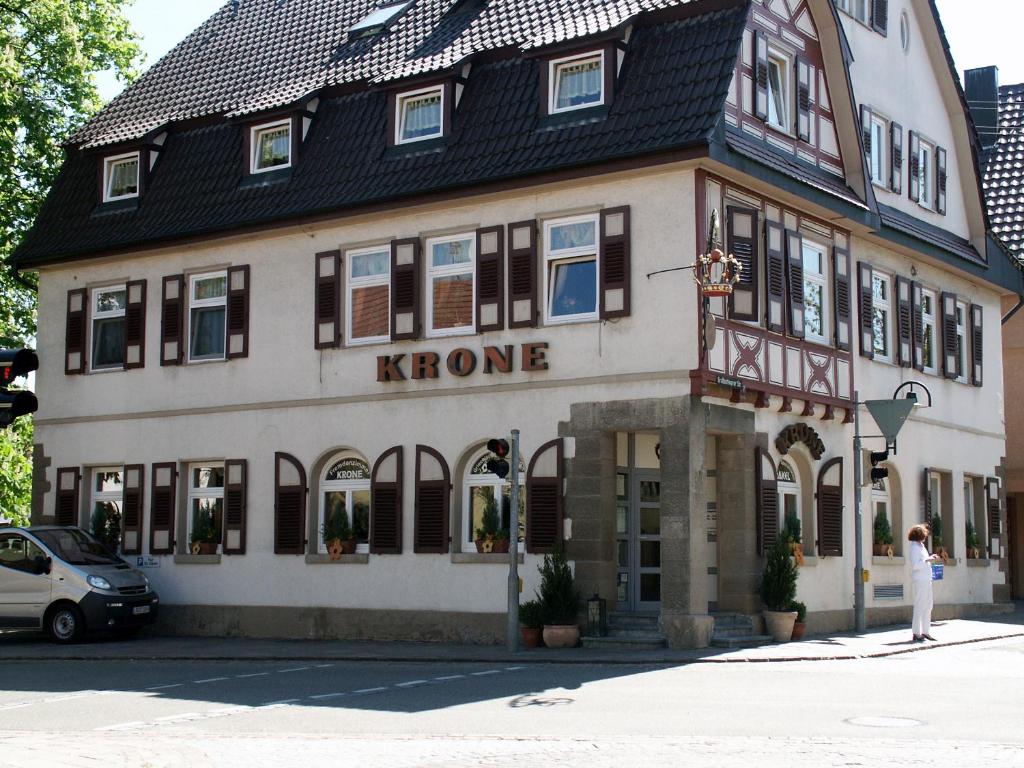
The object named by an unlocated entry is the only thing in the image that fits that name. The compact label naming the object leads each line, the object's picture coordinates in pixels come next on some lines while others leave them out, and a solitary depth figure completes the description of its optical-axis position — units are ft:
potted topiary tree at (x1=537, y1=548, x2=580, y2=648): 72.64
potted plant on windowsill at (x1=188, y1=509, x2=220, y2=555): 89.86
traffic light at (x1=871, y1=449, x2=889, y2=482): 80.48
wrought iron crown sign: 68.69
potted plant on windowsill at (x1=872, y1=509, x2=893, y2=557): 88.79
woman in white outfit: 74.74
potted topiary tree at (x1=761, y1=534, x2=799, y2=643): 75.00
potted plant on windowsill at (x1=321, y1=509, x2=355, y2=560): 83.97
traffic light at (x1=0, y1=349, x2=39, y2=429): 35.19
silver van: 82.64
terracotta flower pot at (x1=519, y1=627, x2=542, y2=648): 73.51
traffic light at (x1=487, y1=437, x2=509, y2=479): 68.28
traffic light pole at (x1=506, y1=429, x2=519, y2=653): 68.95
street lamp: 79.36
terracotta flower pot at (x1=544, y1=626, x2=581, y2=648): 72.54
